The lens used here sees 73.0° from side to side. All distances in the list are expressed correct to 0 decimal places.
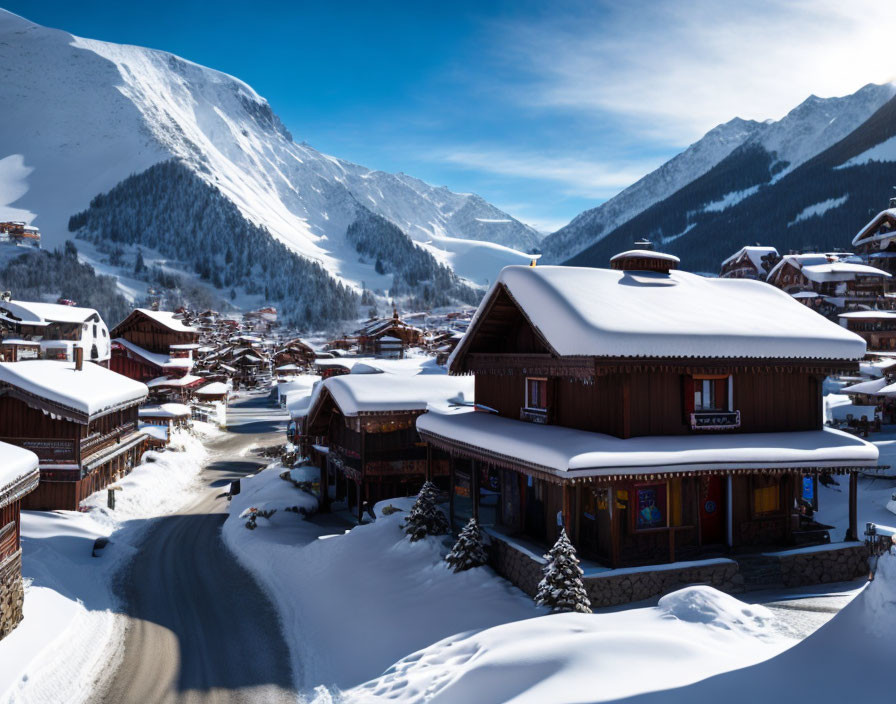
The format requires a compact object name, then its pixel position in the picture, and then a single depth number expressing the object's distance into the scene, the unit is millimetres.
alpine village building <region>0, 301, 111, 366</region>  54156
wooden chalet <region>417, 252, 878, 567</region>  16625
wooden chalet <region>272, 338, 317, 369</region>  114438
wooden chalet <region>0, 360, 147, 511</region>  27844
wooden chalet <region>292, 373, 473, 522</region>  27750
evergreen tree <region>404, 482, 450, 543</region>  21234
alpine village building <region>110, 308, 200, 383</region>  66875
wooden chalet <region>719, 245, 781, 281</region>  93188
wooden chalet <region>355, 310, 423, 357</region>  100144
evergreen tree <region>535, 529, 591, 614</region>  14555
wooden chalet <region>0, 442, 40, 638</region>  15953
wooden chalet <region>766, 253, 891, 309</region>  66875
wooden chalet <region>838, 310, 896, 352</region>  55009
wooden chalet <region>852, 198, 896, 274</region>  72312
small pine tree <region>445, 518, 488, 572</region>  18469
